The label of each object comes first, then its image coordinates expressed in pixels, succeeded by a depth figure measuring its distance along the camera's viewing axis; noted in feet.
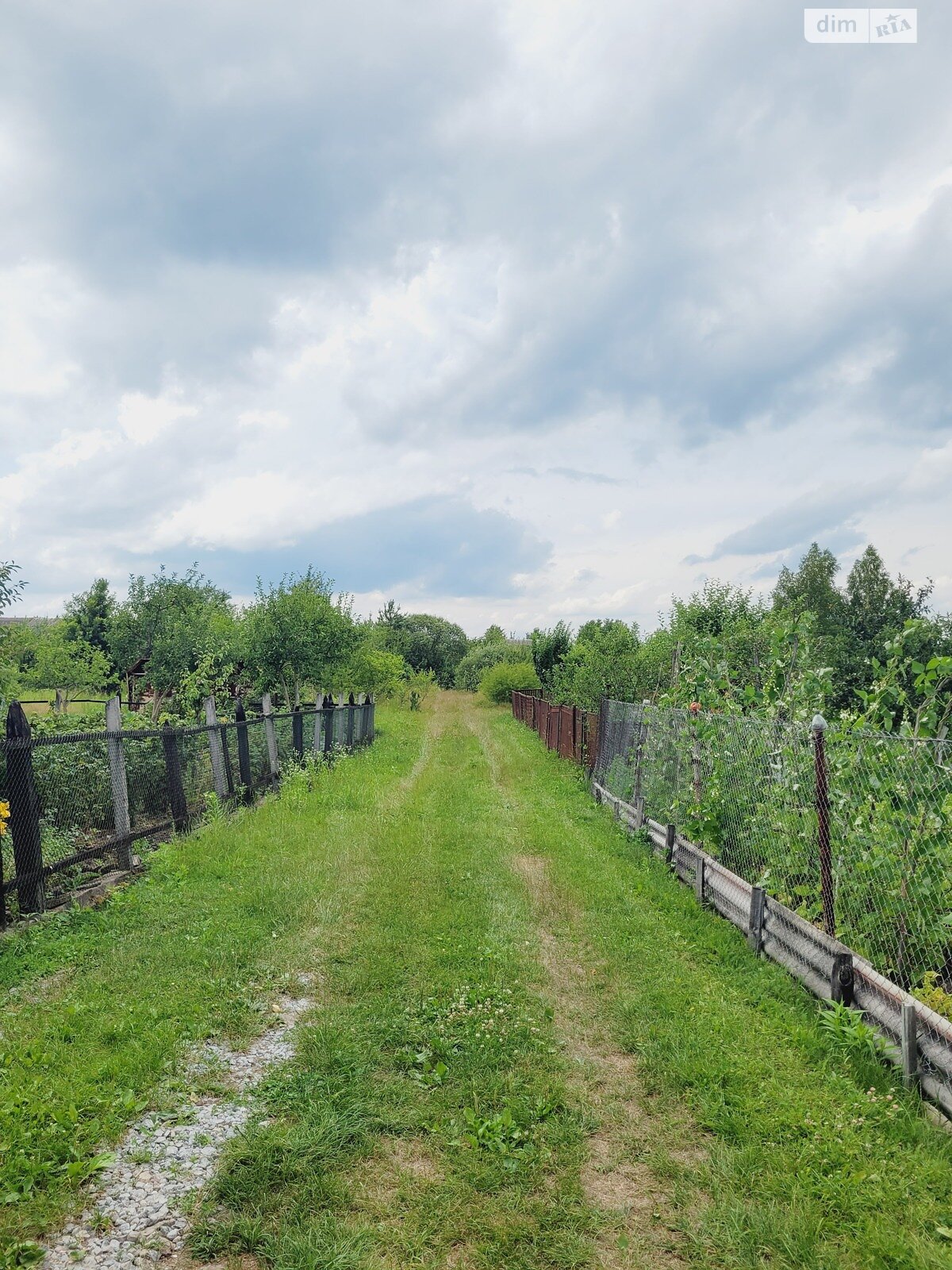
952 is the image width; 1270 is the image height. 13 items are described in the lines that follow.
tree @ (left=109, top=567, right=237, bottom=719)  88.38
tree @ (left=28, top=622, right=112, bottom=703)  89.04
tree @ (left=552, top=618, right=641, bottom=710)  53.67
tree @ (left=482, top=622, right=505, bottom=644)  248.32
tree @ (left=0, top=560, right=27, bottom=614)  26.07
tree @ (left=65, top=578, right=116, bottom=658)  151.64
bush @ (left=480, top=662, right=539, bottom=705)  122.31
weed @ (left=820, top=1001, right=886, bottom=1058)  12.17
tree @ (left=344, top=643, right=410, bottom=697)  80.74
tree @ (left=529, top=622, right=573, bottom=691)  114.11
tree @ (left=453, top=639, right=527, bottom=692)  191.13
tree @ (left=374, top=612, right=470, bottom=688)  201.16
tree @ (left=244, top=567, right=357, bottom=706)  58.85
